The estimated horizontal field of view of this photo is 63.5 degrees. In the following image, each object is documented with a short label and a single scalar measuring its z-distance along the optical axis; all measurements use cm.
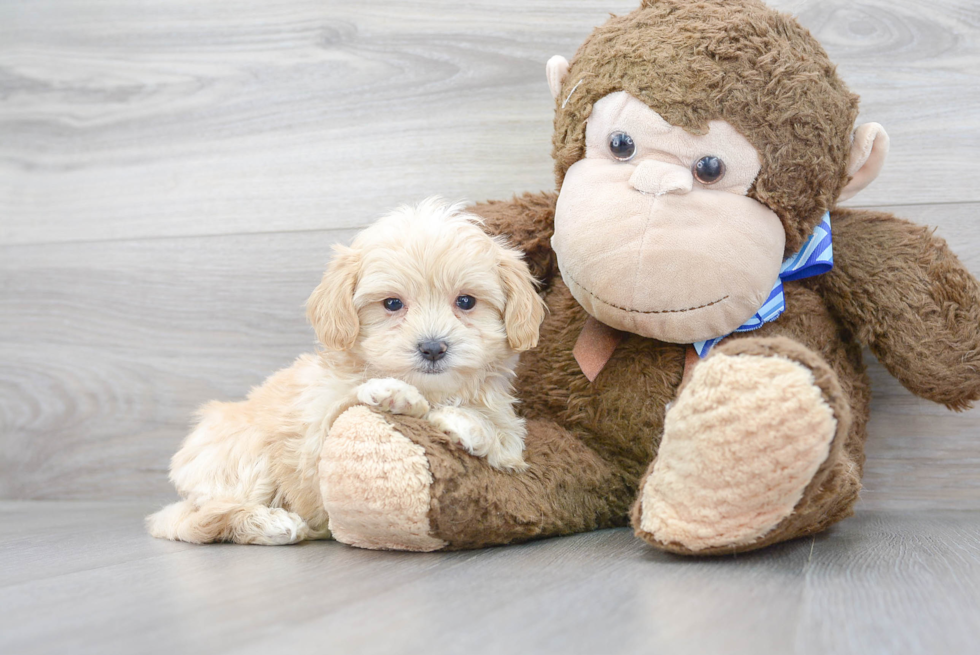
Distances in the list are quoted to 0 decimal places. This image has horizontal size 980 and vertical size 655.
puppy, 115
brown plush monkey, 92
